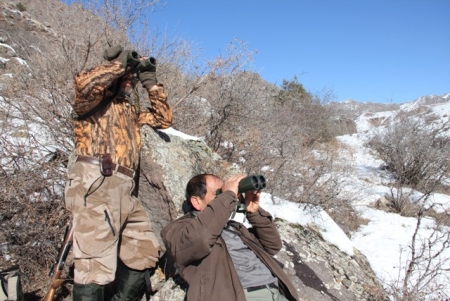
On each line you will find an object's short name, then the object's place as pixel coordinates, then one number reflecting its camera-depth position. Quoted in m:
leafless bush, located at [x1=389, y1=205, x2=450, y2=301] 3.02
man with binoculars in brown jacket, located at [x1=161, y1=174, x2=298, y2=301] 1.83
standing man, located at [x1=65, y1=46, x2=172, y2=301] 2.08
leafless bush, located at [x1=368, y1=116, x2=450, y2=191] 9.80
